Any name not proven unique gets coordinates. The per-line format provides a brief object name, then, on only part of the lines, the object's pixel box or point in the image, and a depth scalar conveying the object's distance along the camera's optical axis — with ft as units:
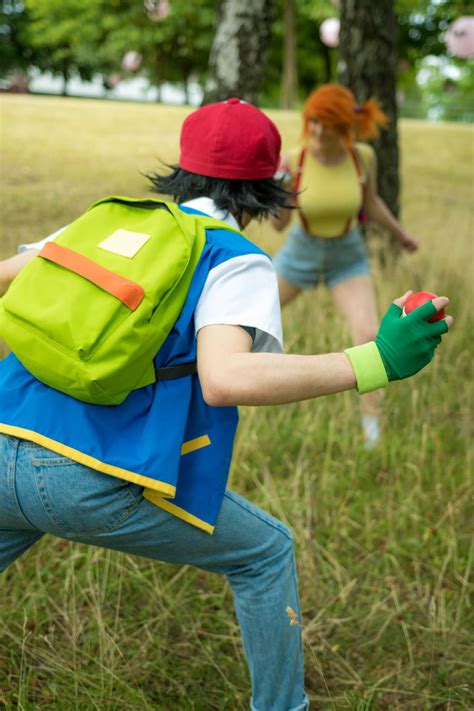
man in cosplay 4.97
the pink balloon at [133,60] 87.81
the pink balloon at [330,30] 36.92
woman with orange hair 13.42
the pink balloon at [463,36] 35.27
